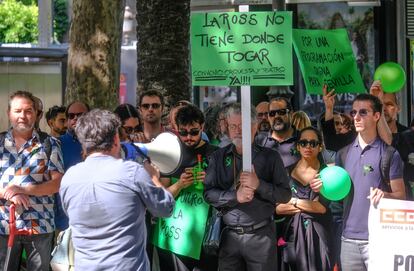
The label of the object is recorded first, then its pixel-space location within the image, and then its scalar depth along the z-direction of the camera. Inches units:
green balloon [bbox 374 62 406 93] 439.1
